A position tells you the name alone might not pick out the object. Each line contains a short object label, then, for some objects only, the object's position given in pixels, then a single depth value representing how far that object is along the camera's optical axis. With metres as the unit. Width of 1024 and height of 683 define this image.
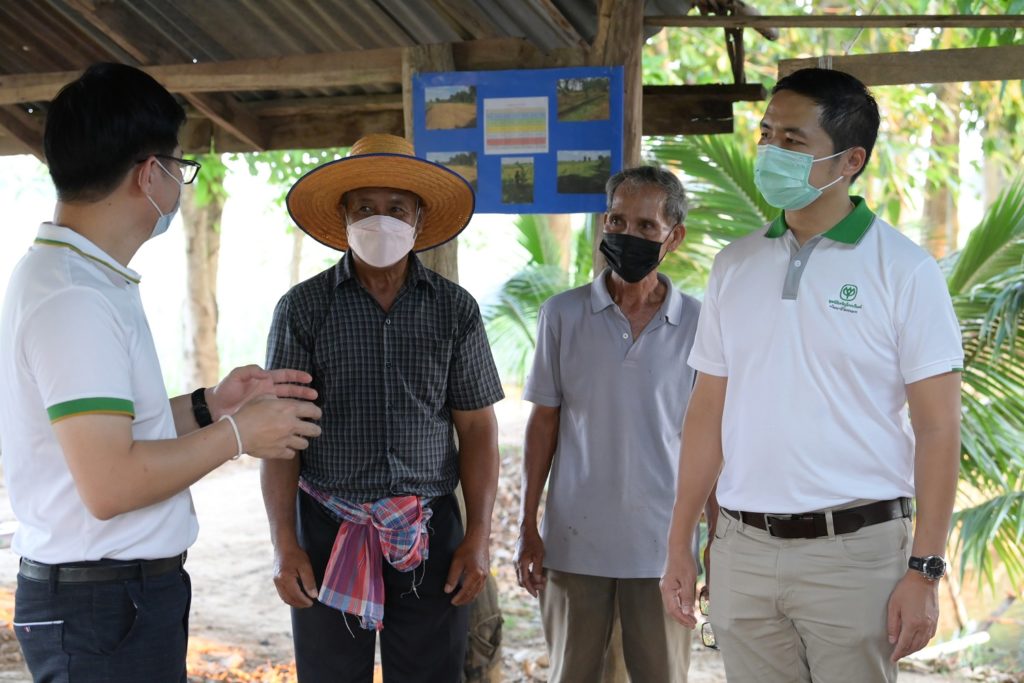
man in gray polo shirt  3.24
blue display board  3.94
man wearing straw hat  2.99
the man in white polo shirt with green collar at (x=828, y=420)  2.38
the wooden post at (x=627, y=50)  3.93
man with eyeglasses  2.02
